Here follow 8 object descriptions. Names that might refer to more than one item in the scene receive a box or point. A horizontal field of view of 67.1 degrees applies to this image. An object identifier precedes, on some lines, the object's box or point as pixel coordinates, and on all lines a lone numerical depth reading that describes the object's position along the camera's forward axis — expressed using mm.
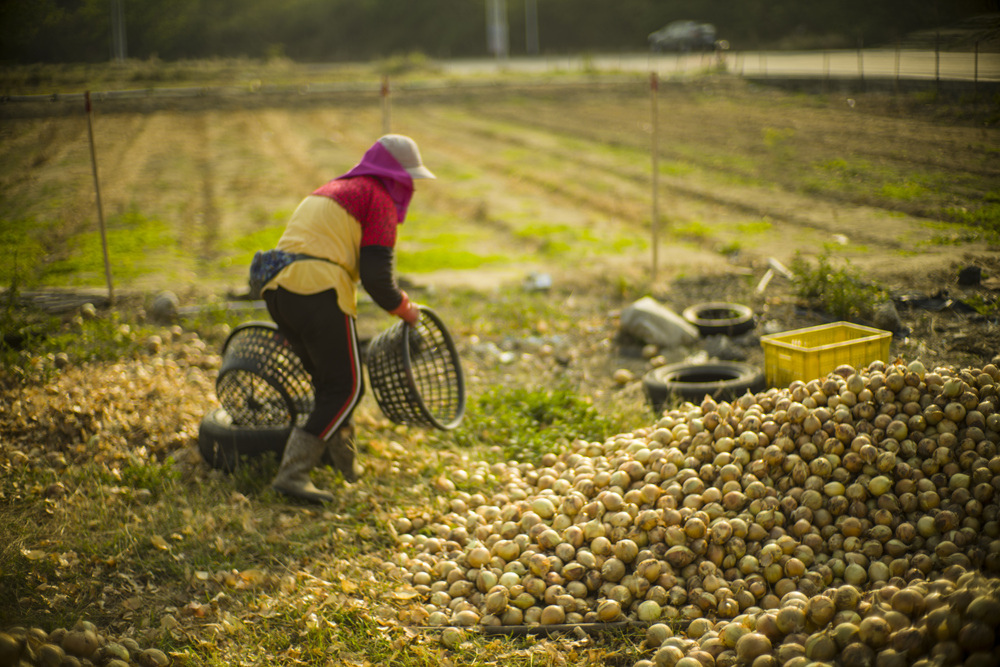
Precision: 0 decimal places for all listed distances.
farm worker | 3602
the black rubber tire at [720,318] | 5750
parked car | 29141
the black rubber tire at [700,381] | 4500
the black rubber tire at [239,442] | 4039
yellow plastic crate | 4137
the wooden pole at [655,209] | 7082
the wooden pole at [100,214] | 6617
